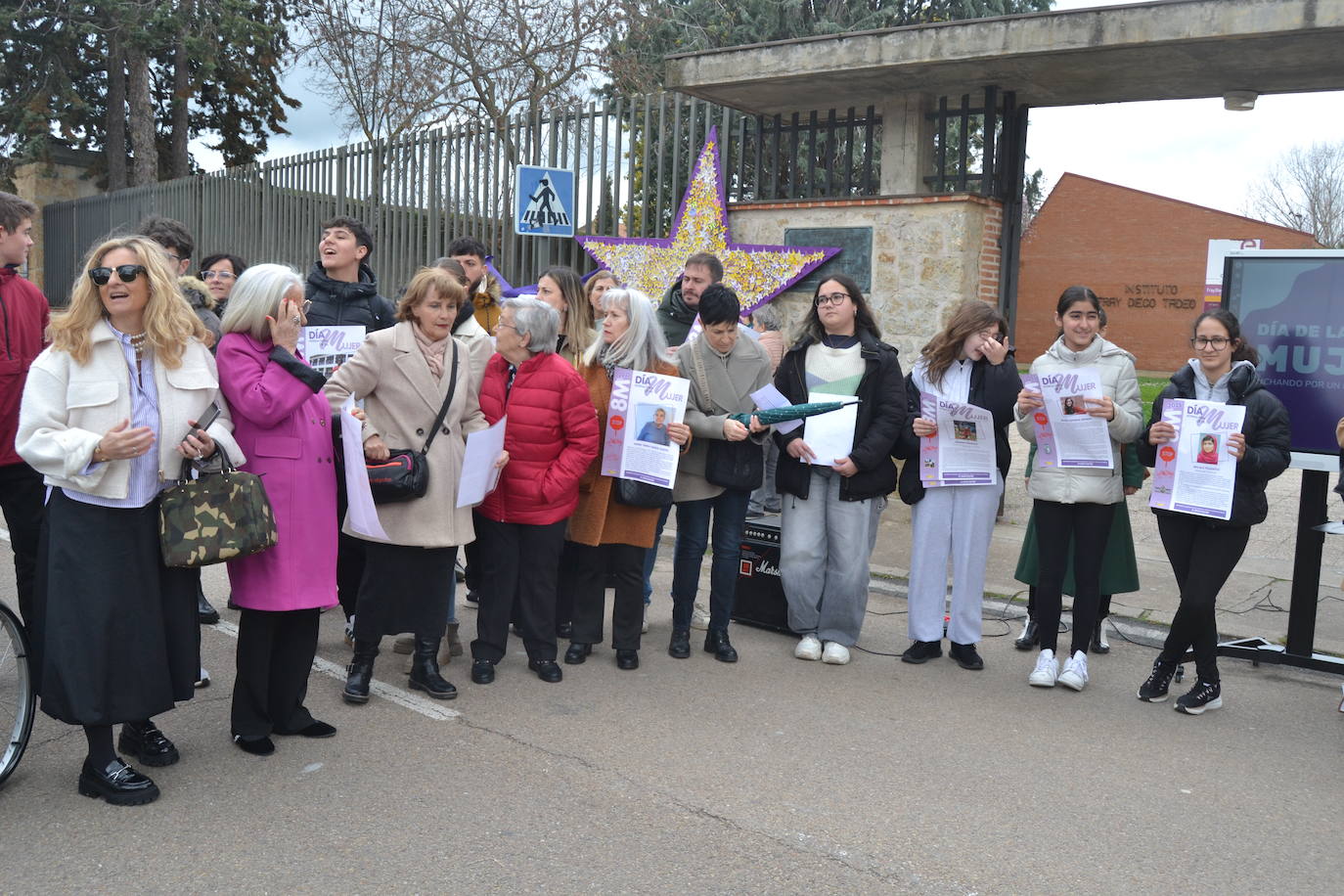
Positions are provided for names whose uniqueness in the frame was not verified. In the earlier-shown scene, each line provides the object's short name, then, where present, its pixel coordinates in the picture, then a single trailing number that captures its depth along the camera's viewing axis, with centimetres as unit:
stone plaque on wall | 1023
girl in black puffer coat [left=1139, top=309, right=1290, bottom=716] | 529
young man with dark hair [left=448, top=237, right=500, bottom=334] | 741
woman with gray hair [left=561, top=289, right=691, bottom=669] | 579
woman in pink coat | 437
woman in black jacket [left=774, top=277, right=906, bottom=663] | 598
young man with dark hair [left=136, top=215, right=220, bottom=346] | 597
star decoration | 1064
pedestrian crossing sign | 1016
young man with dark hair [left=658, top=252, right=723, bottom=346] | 711
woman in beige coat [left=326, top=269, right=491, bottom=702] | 509
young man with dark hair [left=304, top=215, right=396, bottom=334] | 596
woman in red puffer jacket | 546
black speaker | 667
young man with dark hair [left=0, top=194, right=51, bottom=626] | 504
